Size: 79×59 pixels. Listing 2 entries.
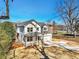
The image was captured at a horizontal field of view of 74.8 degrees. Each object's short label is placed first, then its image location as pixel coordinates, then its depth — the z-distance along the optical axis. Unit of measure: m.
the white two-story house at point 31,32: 11.76
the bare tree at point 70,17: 15.76
